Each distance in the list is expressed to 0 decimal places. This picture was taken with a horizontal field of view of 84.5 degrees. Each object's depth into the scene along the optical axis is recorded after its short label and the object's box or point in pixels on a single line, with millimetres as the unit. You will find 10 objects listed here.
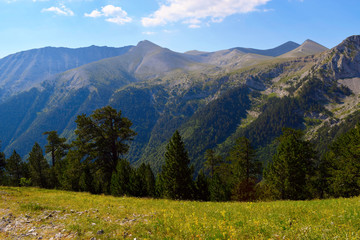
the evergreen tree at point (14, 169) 62062
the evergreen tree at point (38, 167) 56969
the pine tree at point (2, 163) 54372
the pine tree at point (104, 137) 35438
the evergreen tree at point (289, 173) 34281
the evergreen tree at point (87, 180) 40688
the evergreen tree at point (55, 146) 51194
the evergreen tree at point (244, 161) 47312
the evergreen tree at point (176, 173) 31078
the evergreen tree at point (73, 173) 35606
